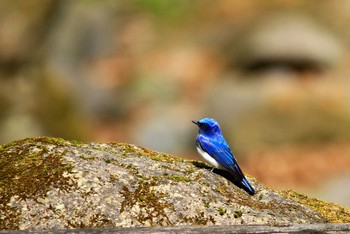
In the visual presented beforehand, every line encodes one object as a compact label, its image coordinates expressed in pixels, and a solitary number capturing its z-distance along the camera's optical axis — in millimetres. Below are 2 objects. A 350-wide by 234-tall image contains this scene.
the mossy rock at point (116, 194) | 15047
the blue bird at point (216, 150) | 17219
